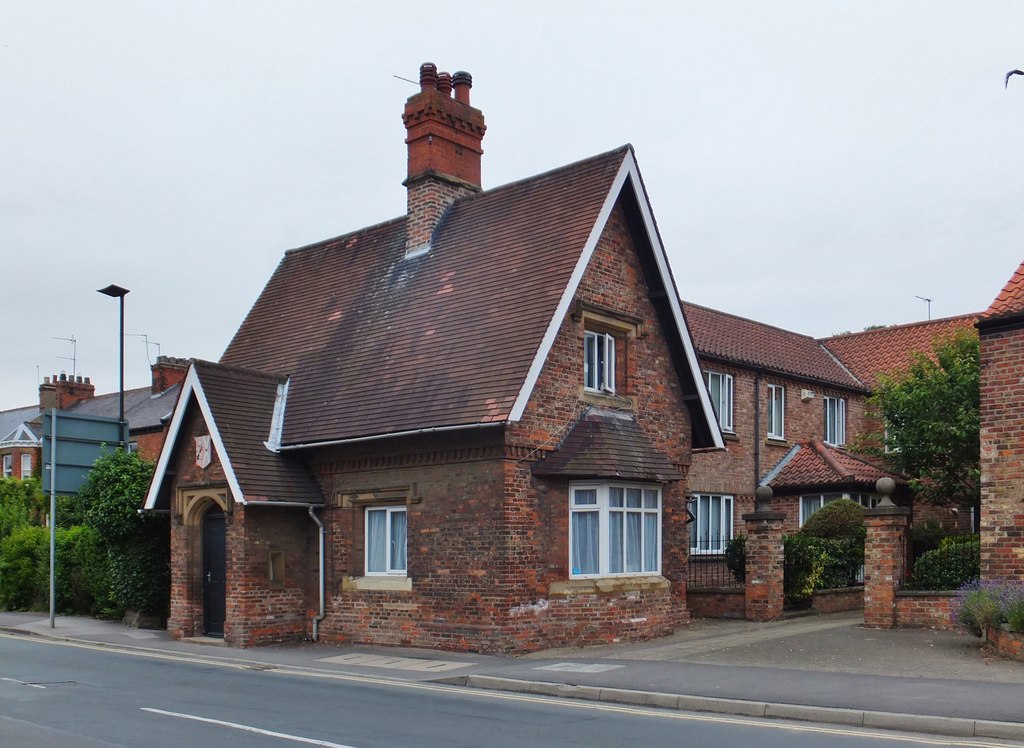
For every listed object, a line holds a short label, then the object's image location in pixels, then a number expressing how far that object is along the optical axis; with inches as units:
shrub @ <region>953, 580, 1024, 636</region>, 600.4
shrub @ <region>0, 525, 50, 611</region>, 1123.9
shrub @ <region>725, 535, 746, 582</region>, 952.3
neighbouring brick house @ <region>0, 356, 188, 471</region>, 1713.8
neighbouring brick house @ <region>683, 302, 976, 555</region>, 1112.8
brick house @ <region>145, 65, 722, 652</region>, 714.2
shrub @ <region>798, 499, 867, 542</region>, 951.0
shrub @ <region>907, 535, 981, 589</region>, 772.0
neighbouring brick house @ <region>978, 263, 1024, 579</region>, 651.5
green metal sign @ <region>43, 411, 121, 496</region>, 951.6
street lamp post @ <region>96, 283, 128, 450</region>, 1072.2
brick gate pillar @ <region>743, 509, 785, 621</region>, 834.2
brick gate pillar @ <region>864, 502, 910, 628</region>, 749.3
